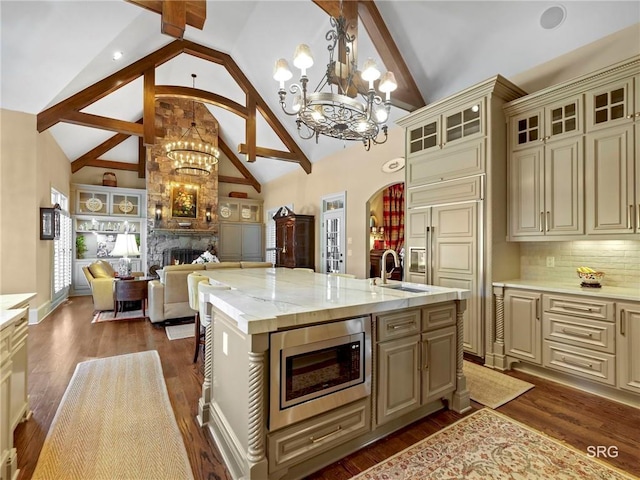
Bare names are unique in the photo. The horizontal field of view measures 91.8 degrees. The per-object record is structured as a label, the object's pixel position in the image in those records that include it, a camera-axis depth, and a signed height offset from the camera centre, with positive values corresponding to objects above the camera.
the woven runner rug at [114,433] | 1.79 -1.33
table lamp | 5.55 -0.11
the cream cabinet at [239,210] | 10.52 +1.04
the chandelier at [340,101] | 2.58 +1.21
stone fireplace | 8.92 +1.36
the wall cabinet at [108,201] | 8.52 +1.12
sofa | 4.97 -0.89
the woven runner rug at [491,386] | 2.65 -1.37
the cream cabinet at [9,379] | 1.59 -0.82
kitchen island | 1.60 -0.80
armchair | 5.75 -0.93
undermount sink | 2.50 -0.41
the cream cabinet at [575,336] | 2.55 -0.90
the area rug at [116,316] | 5.36 -1.37
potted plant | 8.45 -0.17
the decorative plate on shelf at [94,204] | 8.61 +1.00
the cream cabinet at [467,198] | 3.35 +0.48
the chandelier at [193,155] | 7.00 +1.99
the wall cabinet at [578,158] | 2.68 +0.78
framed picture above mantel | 9.20 +1.18
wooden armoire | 7.72 -0.04
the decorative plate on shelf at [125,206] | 9.12 +1.00
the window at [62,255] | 6.47 -0.35
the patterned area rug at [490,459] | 1.78 -1.35
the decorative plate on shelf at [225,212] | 10.50 +0.94
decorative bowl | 2.95 -0.37
